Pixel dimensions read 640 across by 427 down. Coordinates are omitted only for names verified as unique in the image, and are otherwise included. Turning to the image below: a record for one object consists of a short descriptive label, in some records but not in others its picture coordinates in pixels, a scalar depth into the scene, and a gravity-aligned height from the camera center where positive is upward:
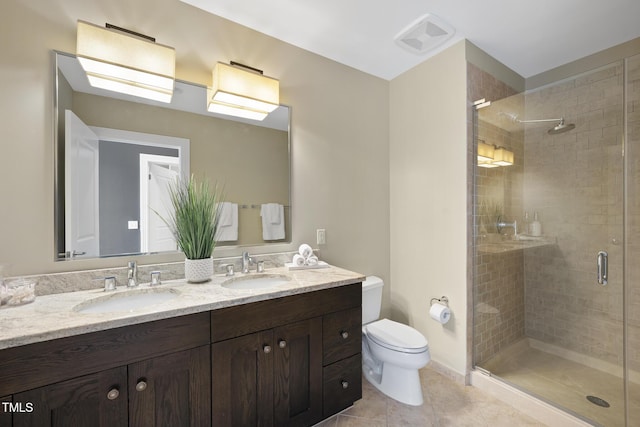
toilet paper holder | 2.10 -0.67
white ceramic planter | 1.49 -0.30
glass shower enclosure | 1.65 -0.22
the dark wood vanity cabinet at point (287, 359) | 1.24 -0.73
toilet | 1.75 -0.91
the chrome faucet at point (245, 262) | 1.74 -0.30
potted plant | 1.50 -0.07
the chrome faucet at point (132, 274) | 1.42 -0.30
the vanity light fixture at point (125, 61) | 1.36 +0.81
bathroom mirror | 1.38 +0.33
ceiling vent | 1.82 +1.26
